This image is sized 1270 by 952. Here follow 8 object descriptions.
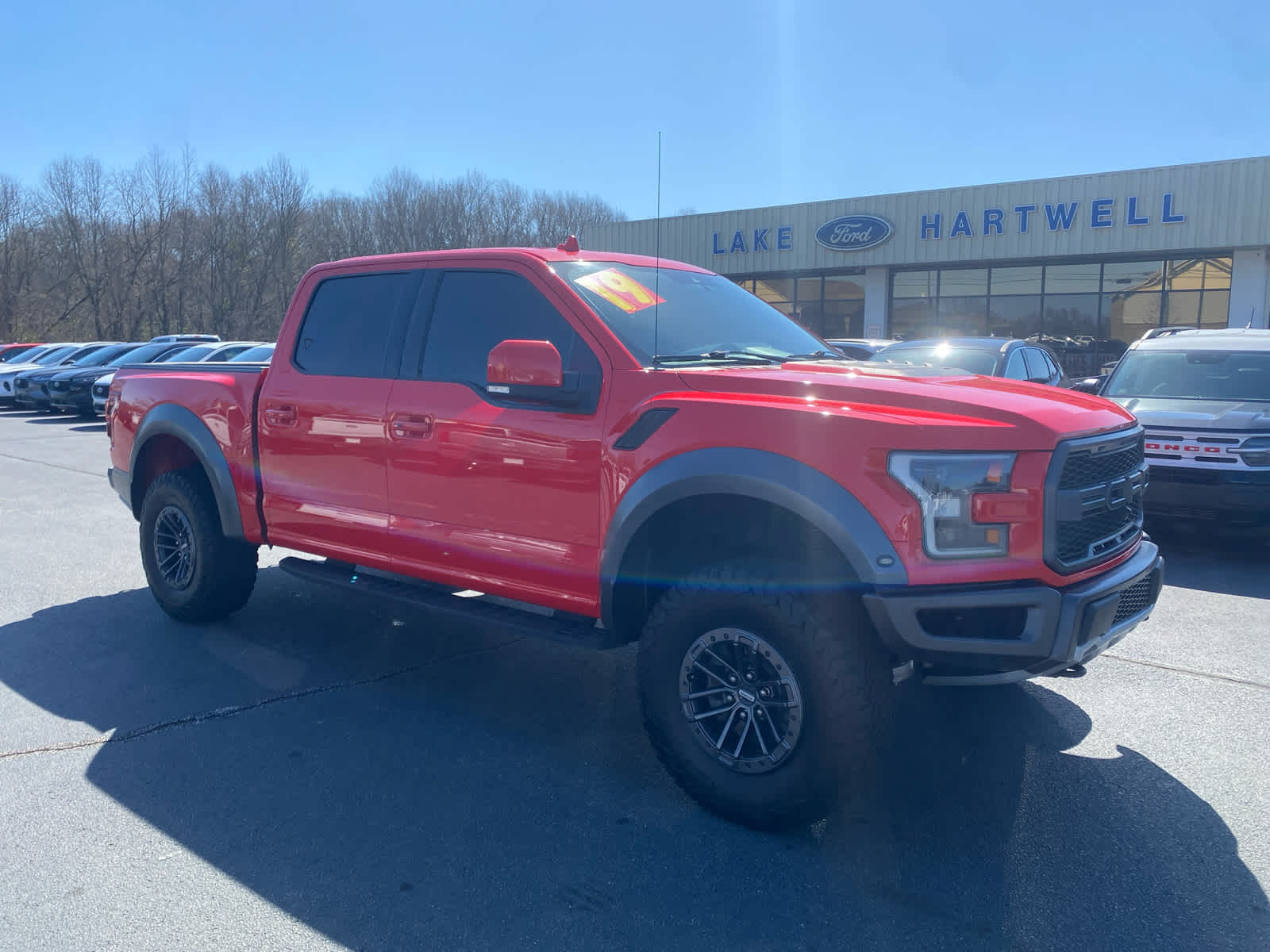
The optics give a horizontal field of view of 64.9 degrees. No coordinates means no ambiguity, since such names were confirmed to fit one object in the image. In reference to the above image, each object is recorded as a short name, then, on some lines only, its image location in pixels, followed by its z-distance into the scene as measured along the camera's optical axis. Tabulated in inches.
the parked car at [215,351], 709.9
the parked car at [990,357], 357.4
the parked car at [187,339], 950.4
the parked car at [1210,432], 280.4
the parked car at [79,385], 808.9
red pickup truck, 120.1
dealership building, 864.3
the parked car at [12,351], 1140.6
